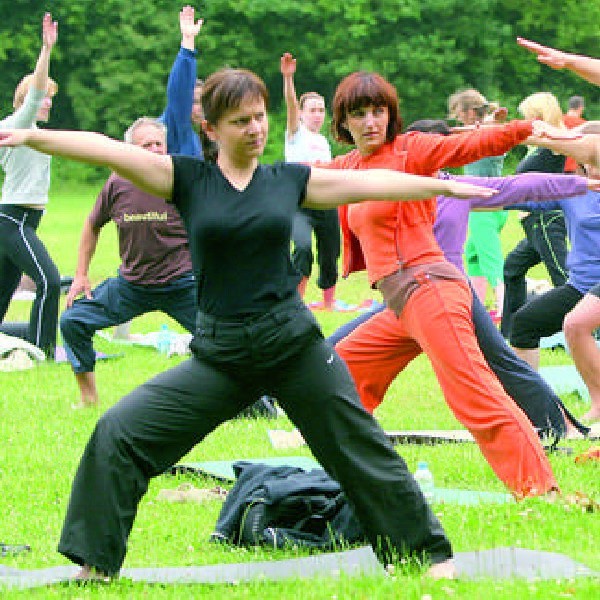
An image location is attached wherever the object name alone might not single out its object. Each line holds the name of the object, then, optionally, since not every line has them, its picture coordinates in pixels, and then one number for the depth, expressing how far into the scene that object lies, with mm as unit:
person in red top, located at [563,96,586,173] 17631
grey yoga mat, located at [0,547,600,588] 9214
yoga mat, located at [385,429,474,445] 14735
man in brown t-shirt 16714
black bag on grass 10463
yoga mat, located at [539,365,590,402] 17724
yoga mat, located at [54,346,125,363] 22069
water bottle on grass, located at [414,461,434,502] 11938
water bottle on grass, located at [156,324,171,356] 22800
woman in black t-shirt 9128
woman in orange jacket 11274
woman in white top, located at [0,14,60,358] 21537
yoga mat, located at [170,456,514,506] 11665
